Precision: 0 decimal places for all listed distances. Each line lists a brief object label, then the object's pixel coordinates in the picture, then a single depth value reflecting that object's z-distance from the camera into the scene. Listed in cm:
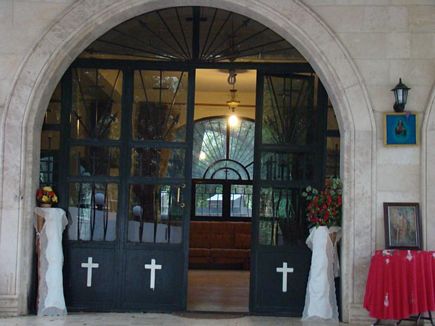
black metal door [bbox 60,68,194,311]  819
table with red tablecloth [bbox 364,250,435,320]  685
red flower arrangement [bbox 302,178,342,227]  773
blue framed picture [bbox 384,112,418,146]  738
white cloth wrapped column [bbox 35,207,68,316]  775
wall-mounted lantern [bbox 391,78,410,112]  727
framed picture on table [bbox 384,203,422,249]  728
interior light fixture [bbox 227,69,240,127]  1332
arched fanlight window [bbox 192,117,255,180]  1531
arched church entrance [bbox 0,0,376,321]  744
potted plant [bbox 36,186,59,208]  786
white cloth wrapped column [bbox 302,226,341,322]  766
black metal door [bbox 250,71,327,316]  814
